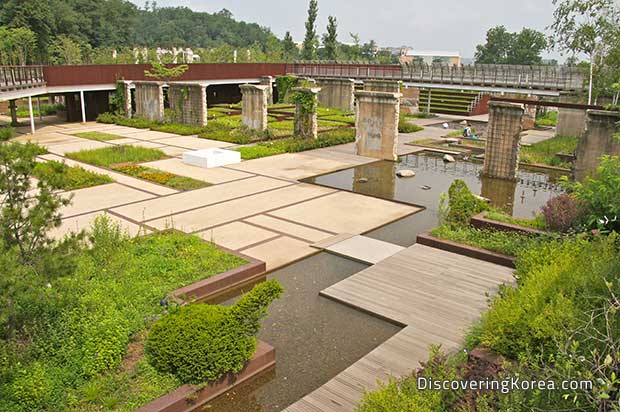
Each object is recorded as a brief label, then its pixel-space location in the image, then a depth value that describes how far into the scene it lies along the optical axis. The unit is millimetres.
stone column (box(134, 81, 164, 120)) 30059
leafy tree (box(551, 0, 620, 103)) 22906
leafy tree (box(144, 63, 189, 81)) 32719
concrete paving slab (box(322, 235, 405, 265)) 11203
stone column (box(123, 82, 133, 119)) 31688
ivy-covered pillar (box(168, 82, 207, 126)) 28859
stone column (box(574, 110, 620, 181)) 16203
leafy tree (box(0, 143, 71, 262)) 6641
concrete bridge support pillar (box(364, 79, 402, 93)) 33125
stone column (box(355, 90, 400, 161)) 21109
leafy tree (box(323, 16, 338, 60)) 58022
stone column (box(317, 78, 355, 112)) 38344
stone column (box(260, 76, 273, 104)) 39844
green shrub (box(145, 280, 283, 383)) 6559
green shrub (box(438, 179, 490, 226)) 12281
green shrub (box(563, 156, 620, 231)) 9523
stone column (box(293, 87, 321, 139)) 24172
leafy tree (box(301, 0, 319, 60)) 60156
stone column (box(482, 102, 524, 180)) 17953
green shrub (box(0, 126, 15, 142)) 6621
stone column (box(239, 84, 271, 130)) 25734
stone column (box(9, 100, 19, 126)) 29617
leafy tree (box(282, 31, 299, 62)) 69675
